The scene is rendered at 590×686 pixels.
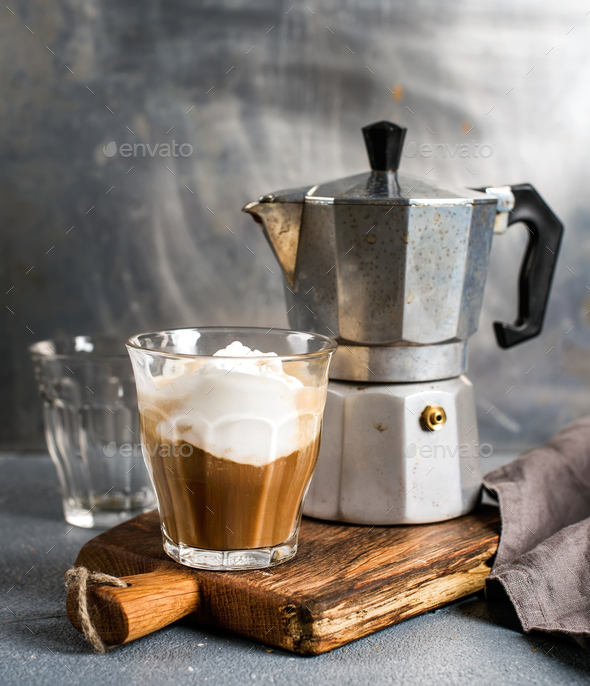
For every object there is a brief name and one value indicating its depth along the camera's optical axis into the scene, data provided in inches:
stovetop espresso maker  24.1
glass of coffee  20.4
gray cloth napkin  20.9
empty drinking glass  29.5
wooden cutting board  19.0
